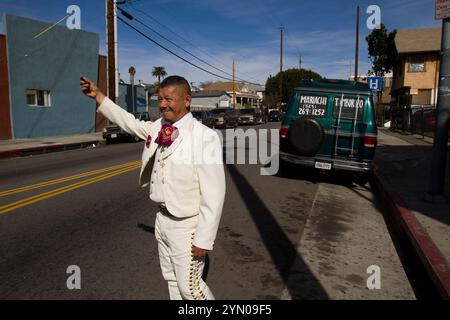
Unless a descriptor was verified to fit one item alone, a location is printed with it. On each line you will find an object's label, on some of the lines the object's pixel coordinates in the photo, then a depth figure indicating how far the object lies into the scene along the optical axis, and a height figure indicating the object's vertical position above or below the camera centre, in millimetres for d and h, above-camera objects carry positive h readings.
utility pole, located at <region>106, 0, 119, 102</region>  21094 +3384
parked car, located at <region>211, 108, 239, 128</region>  32312 -615
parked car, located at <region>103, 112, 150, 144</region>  20875 -1374
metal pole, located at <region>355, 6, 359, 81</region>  34866 +5638
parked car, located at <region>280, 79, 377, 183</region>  8430 -337
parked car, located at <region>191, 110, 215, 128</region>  30538 -538
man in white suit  2596 -512
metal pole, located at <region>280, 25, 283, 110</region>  59331 +9547
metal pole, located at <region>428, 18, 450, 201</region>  6484 -138
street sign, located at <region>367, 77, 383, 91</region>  16652 +1285
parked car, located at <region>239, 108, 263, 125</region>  38469 -531
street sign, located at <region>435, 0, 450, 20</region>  6238 +1671
